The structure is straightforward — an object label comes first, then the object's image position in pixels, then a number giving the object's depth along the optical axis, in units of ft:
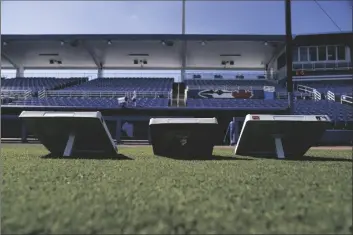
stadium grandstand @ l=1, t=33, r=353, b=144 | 92.17
